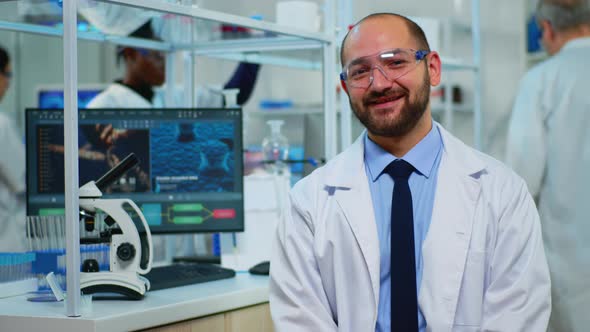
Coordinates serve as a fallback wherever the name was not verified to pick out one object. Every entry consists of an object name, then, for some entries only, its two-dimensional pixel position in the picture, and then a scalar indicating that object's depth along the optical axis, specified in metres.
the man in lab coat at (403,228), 1.69
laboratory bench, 1.75
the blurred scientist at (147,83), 2.97
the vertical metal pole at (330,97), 2.48
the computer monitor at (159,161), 2.25
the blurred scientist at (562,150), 2.83
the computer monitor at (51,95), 4.85
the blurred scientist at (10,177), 3.53
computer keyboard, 2.14
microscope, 1.95
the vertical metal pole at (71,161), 1.74
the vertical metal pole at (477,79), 3.53
